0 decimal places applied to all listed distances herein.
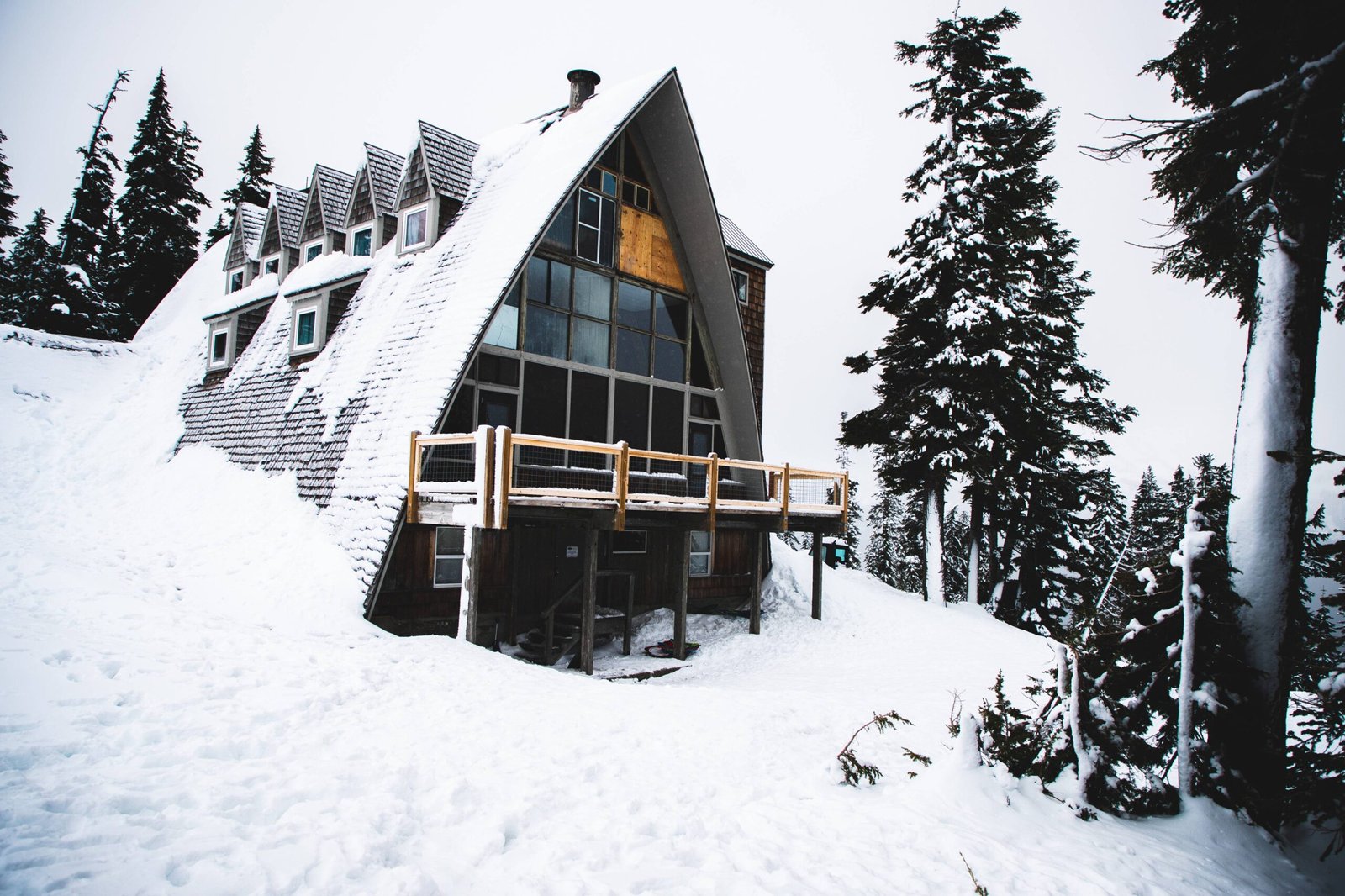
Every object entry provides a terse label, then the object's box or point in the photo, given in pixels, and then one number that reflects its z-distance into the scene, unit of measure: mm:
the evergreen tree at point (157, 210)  30797
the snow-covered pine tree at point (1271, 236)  6543
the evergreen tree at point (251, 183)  35625
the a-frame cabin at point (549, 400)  11312
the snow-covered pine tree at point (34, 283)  25484
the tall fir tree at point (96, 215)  29375
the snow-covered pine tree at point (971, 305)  18672
